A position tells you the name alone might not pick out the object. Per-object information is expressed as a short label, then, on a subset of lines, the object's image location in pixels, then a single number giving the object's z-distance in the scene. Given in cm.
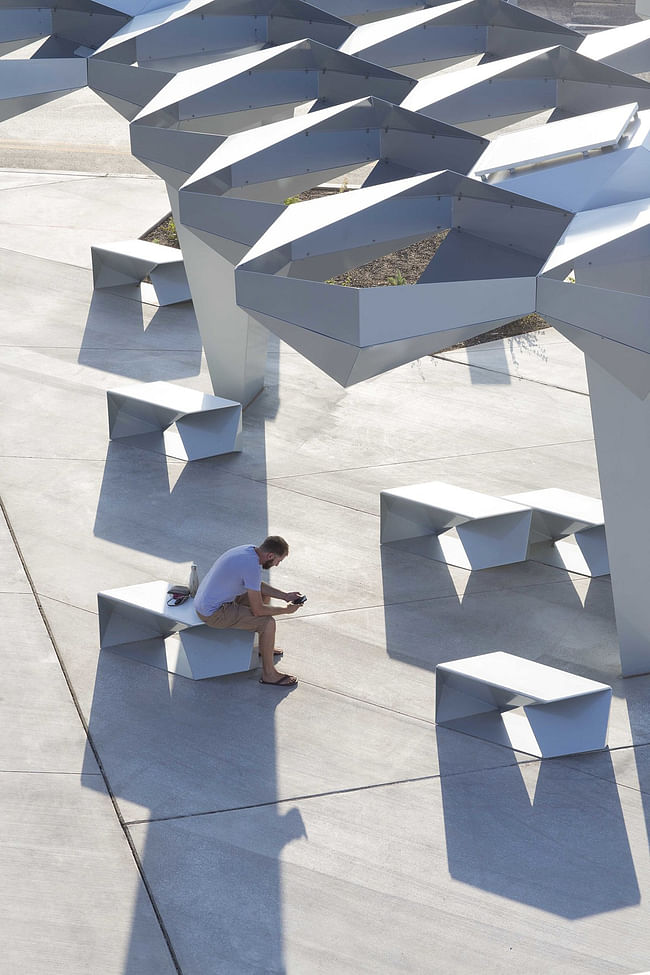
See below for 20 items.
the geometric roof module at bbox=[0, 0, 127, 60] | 2108
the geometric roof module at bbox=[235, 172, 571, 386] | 1245
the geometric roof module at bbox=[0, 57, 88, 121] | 1944
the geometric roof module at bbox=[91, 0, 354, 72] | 2008
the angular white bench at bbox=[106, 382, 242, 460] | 2028
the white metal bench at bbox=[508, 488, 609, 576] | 1758
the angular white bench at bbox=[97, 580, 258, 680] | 1537
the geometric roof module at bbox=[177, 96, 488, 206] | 1572
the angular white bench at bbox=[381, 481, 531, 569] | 1750
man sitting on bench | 1467
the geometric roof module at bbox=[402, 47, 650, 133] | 1744
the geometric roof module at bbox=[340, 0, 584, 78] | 1997
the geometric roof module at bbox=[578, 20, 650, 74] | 1947
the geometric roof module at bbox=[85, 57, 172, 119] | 1877
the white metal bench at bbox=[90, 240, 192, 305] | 2583
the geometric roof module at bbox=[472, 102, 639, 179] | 1471
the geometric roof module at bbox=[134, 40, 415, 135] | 1770
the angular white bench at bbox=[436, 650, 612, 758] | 1419
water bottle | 1542
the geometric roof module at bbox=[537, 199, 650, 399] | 1212
